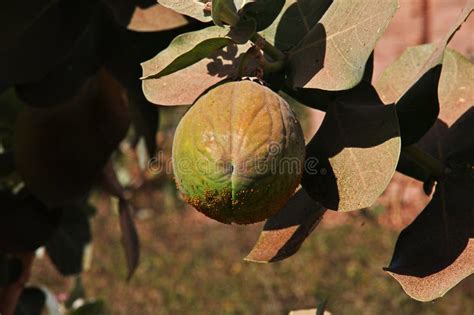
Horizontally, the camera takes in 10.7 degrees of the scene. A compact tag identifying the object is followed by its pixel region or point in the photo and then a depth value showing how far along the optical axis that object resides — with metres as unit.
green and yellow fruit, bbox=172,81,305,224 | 1.54
